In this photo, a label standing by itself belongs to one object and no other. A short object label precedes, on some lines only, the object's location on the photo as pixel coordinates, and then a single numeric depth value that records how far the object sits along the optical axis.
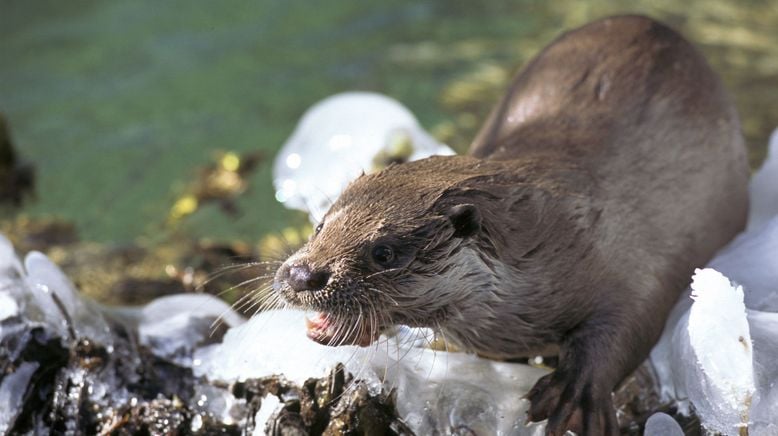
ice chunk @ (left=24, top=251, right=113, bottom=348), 5.54
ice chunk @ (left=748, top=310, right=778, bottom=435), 4.60
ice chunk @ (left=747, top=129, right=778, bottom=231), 6.81
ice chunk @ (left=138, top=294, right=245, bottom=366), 5.71
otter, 4.63
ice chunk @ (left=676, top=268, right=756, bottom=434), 4.38
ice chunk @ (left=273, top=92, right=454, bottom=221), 8.34
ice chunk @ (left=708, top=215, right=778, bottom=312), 5.36
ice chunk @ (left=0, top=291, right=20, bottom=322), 5.41
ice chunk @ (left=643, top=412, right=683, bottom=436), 4.87
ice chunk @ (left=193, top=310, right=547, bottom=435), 4.97
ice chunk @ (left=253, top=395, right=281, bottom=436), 5.03
